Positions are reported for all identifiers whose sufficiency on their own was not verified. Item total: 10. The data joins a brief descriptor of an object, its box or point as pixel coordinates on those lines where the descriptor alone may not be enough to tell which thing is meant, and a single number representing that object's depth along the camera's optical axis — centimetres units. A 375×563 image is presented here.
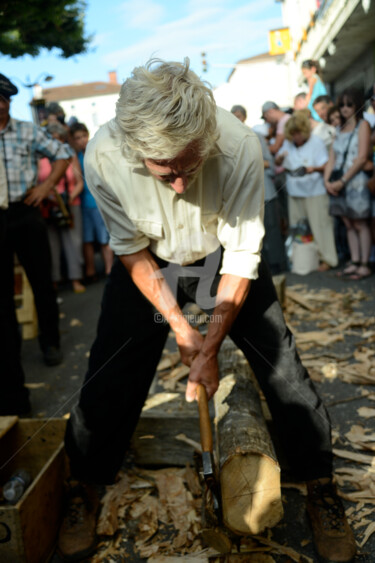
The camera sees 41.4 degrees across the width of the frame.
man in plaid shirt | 370
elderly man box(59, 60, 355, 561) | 218
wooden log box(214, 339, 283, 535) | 203
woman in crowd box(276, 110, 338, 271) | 688
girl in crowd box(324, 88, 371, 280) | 614
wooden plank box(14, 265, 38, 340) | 566
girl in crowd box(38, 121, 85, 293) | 718
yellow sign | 2358
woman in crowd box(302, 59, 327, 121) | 767
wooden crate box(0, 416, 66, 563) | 212
